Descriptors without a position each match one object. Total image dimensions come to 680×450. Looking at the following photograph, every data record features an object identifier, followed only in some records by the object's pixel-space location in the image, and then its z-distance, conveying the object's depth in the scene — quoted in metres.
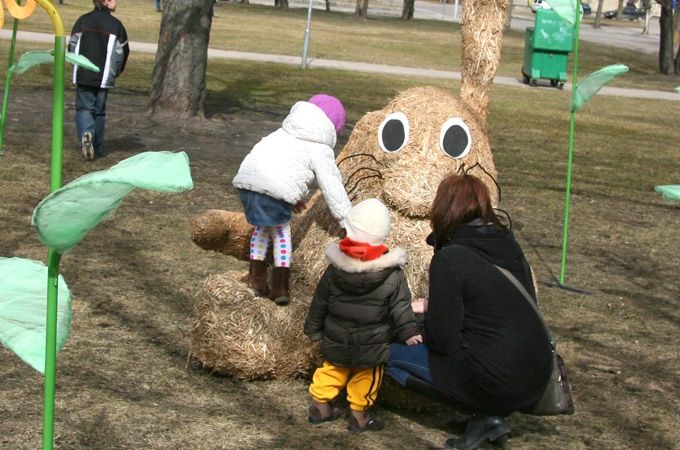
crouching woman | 4.33
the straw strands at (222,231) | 5.84
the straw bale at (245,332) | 4.83
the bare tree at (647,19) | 49.33
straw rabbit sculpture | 4.86
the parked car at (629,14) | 68.06
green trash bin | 20.33
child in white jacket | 4.89
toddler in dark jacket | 4.43
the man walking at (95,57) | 9.27
